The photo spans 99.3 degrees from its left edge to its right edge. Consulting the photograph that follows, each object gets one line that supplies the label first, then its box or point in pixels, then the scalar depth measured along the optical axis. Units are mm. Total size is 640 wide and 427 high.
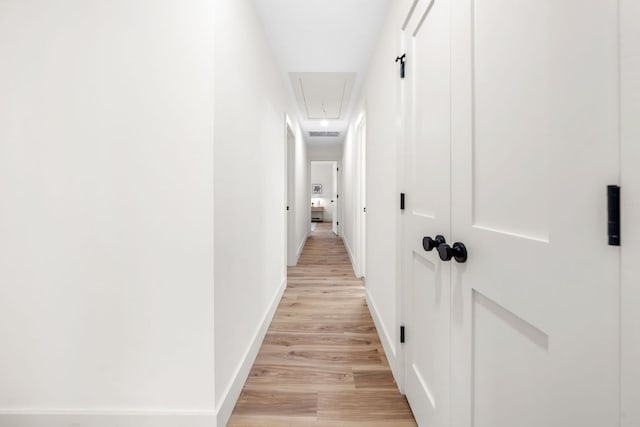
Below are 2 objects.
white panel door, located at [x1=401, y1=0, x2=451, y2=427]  990
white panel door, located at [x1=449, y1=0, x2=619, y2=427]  437
